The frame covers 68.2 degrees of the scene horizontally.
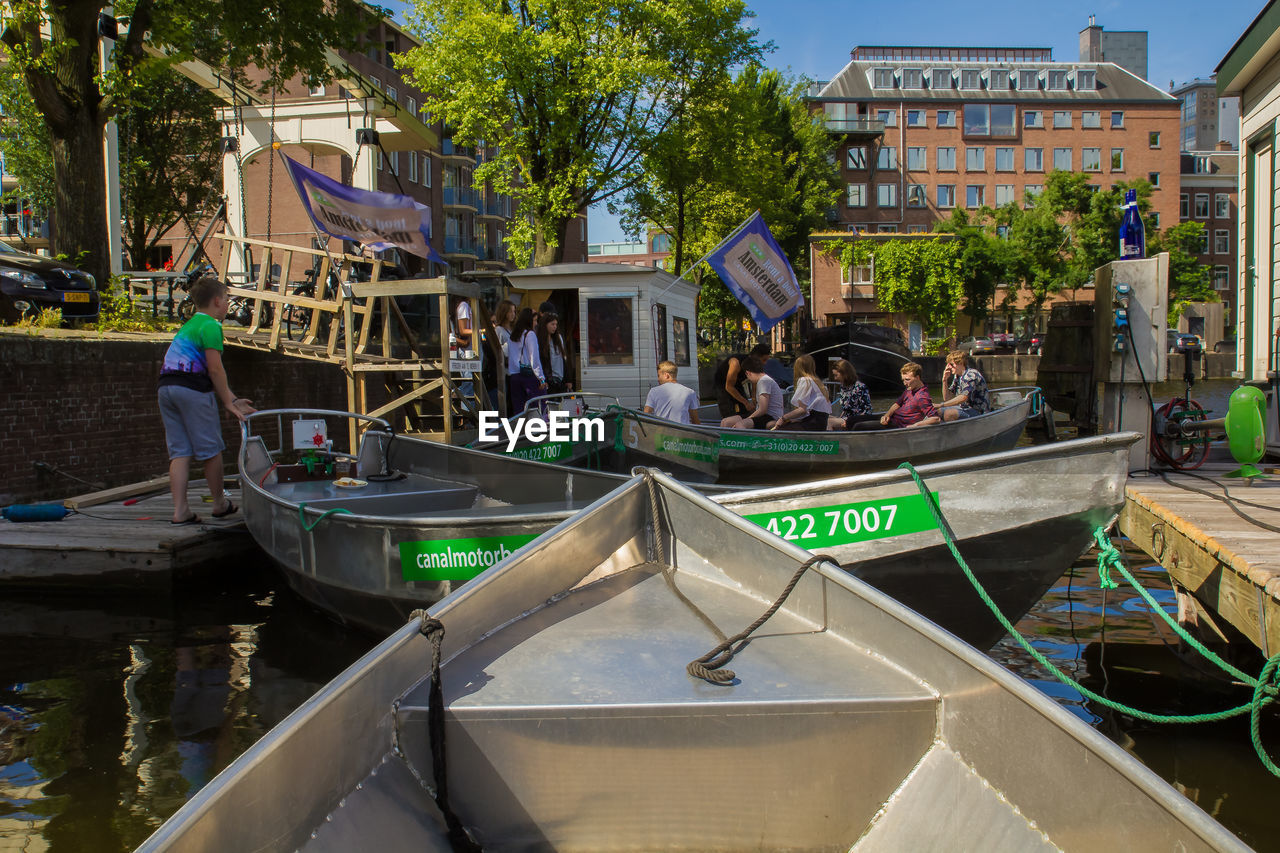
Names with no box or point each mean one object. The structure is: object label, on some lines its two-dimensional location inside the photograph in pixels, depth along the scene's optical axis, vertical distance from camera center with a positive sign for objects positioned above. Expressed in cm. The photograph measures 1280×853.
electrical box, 870 +34
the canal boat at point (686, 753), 219 -98
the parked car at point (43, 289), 1177 +115
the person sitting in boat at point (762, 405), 1152 -48
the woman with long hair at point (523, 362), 1230 +11
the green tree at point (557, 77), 2372 +758
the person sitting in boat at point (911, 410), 1136 -57
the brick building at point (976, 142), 6147 +1447
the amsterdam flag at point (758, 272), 1412 +144
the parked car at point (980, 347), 4591 +70
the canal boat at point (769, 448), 1033 -94
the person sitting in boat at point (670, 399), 1102 -37
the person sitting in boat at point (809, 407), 1148 -52
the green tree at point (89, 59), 1207 +415
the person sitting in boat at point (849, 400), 1174 -46
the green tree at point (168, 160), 3153 +753
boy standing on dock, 718 -4
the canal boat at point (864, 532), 466 -90
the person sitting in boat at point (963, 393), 1212 -42
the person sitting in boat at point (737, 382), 1238 -21
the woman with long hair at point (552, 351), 1286 +28
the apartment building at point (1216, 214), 6675 +1015
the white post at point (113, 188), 1625 +337
